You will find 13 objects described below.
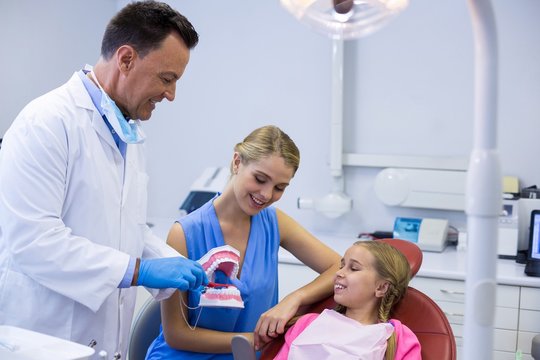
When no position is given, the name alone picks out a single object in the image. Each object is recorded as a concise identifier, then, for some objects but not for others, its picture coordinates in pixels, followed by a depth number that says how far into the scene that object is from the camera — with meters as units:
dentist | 1.27
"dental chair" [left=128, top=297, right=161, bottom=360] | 1.82
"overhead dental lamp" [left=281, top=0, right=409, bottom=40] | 0.81
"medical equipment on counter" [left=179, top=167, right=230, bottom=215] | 2.93
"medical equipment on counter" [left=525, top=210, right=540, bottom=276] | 2.30
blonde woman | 1.58
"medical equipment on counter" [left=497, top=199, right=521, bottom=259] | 2.53
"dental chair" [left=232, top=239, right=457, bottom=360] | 1.44
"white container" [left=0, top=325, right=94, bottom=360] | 0.93
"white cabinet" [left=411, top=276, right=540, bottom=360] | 2.26
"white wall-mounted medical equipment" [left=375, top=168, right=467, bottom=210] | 2.75
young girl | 1.51
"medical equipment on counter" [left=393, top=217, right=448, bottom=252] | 2.63
